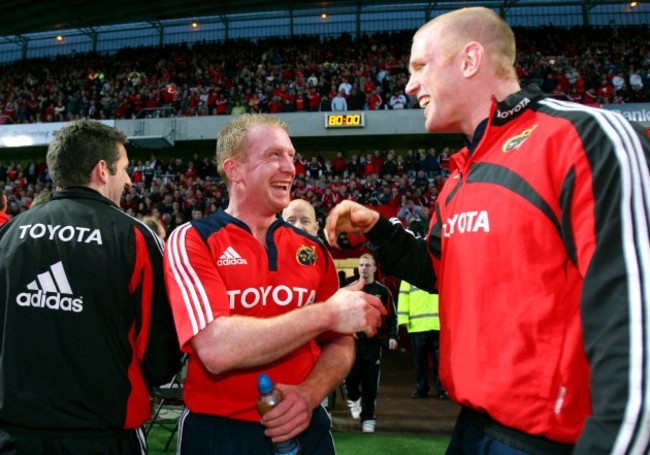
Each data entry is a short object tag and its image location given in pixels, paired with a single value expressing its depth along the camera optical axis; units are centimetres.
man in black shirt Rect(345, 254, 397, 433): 650
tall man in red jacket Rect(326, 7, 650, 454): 115
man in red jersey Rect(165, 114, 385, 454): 187
